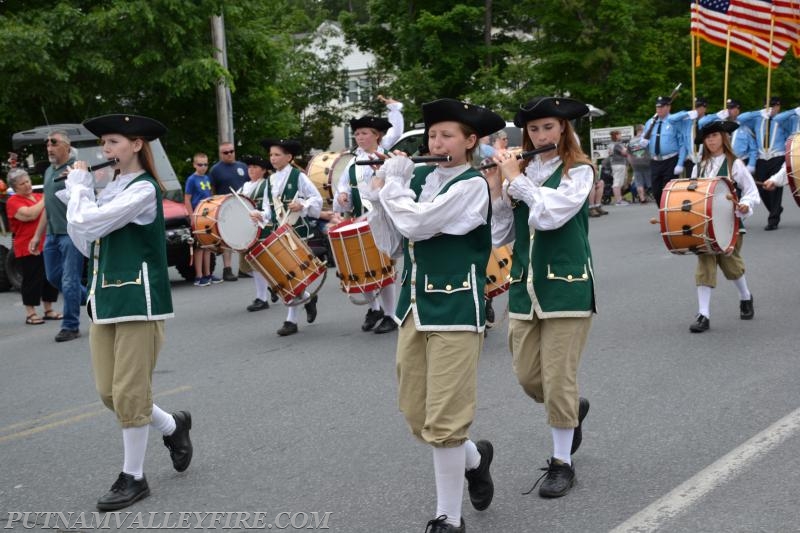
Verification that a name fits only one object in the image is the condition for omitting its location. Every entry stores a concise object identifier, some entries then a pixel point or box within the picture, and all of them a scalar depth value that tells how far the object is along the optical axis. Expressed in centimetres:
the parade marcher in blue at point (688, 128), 1491
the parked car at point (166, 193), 1408
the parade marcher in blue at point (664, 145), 1516
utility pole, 2189
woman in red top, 1144
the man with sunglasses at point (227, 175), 1490
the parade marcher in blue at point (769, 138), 1591
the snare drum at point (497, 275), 866
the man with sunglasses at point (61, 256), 1030
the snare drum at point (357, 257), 898
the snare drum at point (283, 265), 959
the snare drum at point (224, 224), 1029
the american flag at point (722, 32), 1667
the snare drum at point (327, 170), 1377
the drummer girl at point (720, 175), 876
